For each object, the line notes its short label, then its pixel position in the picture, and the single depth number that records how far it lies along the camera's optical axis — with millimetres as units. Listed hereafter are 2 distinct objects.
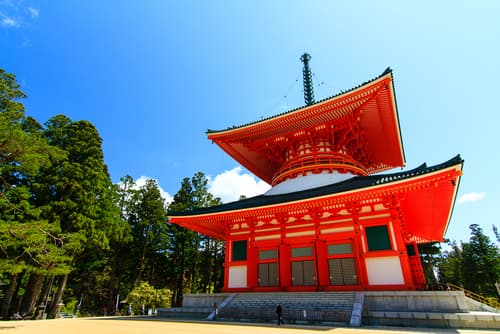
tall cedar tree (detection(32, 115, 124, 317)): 17453
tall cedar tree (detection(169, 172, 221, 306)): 29641
